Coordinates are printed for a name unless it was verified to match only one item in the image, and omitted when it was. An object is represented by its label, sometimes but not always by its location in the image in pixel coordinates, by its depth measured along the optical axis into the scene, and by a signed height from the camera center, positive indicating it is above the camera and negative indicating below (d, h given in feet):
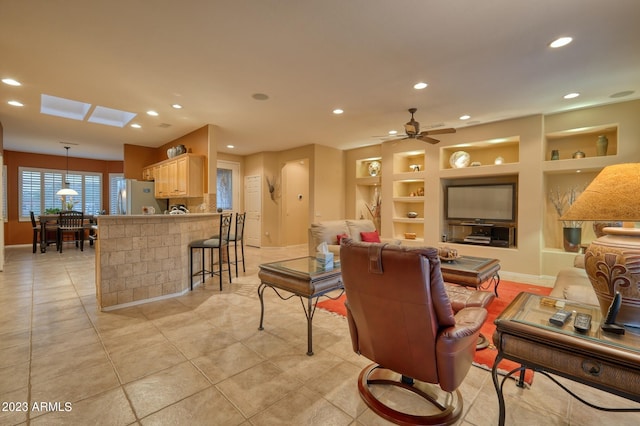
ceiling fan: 14.37 +3.95
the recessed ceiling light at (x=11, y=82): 11.33 +5.06
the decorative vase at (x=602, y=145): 14.26 +3.28
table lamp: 4.07 -0.49
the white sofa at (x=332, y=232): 14.99 -1.26
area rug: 7.06 -3.79
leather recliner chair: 4.51 -1.96
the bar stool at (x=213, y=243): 13.21 -1.67
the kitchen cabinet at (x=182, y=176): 17.44 +2.04
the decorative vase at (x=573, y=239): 15.11 -1.55
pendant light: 25.18 +1.37
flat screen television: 16.70 +0.43
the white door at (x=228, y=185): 26.94 +2.20
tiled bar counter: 10.72 -2.05
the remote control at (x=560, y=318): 4.42 -1.72
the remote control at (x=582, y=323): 4.14 -1.71
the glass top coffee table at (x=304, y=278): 7.50 -1.96
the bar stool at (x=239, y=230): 15.66 -1.28
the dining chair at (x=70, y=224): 23.13 -1.37
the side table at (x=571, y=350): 3.58 -1.95
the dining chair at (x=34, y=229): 22.73 -1.81
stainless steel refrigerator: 20.95 +0.79
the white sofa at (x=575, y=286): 7.56 -2.31
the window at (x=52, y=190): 26.66 +1.71
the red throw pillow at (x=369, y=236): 15.34 -1.51
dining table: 23.06 -1.46
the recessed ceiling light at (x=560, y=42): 8.39 +5.01
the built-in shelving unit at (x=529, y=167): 14.25 +2.38
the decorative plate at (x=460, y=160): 18.34 +3.21
